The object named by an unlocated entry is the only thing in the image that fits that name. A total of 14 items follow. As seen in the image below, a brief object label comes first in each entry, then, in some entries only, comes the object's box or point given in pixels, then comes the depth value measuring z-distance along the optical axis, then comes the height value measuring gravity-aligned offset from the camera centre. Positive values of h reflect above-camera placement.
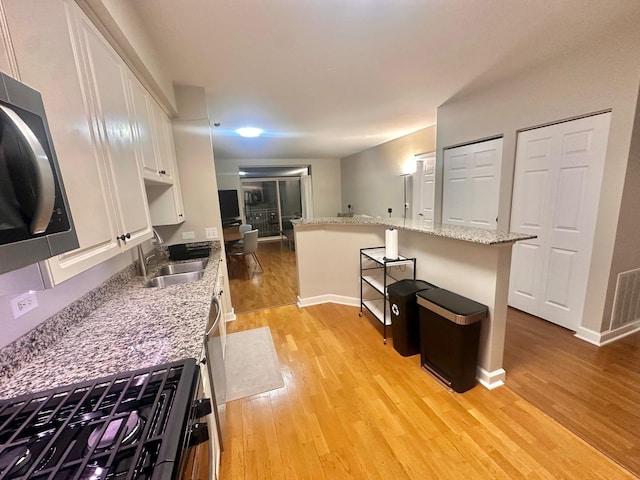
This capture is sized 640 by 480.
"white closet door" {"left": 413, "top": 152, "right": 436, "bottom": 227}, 4.47 +0.12
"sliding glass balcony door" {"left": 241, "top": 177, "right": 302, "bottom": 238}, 8.16 -0.12
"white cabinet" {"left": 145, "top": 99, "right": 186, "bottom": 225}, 2.05 +0.19
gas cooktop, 0.52 -0.51
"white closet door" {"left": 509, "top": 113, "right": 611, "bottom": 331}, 2.24 -0.23
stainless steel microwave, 0.56 +0.06
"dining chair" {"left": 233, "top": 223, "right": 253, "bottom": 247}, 6.27 -0.64
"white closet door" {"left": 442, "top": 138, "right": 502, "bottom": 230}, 3.00 +0.09
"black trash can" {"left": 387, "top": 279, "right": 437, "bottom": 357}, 2.16 -1.01
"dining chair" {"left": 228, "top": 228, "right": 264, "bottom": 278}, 4.70 -0.81
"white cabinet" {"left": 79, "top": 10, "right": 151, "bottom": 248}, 1.11 +0.36
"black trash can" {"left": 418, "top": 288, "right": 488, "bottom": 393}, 1.75 -0.99
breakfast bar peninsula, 1.80 -0.61
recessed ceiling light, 4.04 +1.10
